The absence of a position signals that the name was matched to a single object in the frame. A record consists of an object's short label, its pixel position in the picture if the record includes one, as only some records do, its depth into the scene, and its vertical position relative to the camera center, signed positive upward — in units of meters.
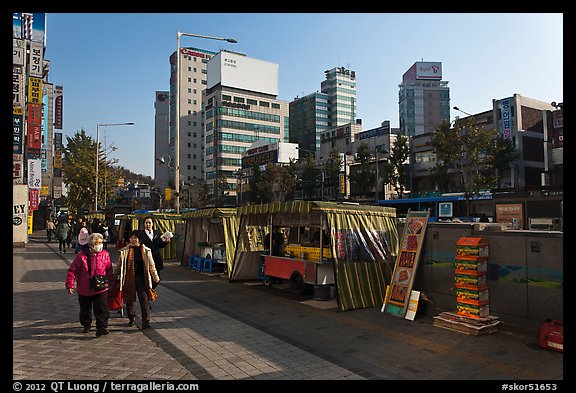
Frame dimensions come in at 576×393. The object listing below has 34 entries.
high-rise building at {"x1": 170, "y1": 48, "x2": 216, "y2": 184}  122.69 +32.19
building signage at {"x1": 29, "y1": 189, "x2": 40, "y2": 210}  29.84 +1.05
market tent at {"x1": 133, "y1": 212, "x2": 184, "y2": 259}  21.05 -0.76
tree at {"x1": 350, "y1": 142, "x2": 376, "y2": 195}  47.75 +4.14
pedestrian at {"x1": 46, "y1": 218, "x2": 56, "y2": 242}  31.06 -1.36
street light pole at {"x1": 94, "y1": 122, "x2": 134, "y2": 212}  37.85 +5.47
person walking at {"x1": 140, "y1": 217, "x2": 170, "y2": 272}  8.87 -0.71
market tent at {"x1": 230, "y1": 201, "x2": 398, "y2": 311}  9.74 -0.83
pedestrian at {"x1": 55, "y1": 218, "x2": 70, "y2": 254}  22.98 -1.19
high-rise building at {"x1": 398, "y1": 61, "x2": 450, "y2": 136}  126.88 +34.33
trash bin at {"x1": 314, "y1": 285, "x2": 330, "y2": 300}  10.69 -2.13
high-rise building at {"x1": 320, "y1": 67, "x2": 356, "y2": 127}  125.81 +36.22
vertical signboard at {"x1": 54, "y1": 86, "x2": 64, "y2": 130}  56.03 +14.48
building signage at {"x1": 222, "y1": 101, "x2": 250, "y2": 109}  97.62 +25.67
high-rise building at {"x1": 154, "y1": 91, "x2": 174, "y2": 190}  147.00 +31.95
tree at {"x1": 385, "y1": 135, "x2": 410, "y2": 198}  44.62 +5.18
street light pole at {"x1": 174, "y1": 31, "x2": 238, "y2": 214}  20.38 +4.62
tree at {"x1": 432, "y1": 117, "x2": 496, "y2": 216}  29.42 +4.76
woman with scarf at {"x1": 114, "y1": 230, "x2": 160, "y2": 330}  7.94 -1.19
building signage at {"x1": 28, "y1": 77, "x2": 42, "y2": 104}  27.56 +8.25
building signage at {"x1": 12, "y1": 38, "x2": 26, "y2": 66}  23.68 +9.23
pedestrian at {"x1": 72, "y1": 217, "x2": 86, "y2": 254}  24.36 -0.86
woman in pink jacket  7.32 -1.24
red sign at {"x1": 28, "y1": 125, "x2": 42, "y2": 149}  27.70 +5.14
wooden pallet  7.32 -2.10
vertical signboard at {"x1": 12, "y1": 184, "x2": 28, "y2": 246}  25.31 +0.02
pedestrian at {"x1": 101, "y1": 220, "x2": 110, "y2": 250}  22.89 -1.08
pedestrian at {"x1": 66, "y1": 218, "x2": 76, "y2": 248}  25.80 -1.56
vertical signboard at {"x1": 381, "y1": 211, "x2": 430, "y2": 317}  9.00 -1.26
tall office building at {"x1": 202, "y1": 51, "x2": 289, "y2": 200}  97.12 +24.73
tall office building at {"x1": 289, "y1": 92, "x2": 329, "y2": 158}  124.44 +28.41
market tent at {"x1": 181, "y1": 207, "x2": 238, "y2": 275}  14.95 -0.73
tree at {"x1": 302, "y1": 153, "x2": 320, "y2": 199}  57.31 +4.70
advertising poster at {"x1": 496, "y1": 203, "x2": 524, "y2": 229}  19.97 -0.24
